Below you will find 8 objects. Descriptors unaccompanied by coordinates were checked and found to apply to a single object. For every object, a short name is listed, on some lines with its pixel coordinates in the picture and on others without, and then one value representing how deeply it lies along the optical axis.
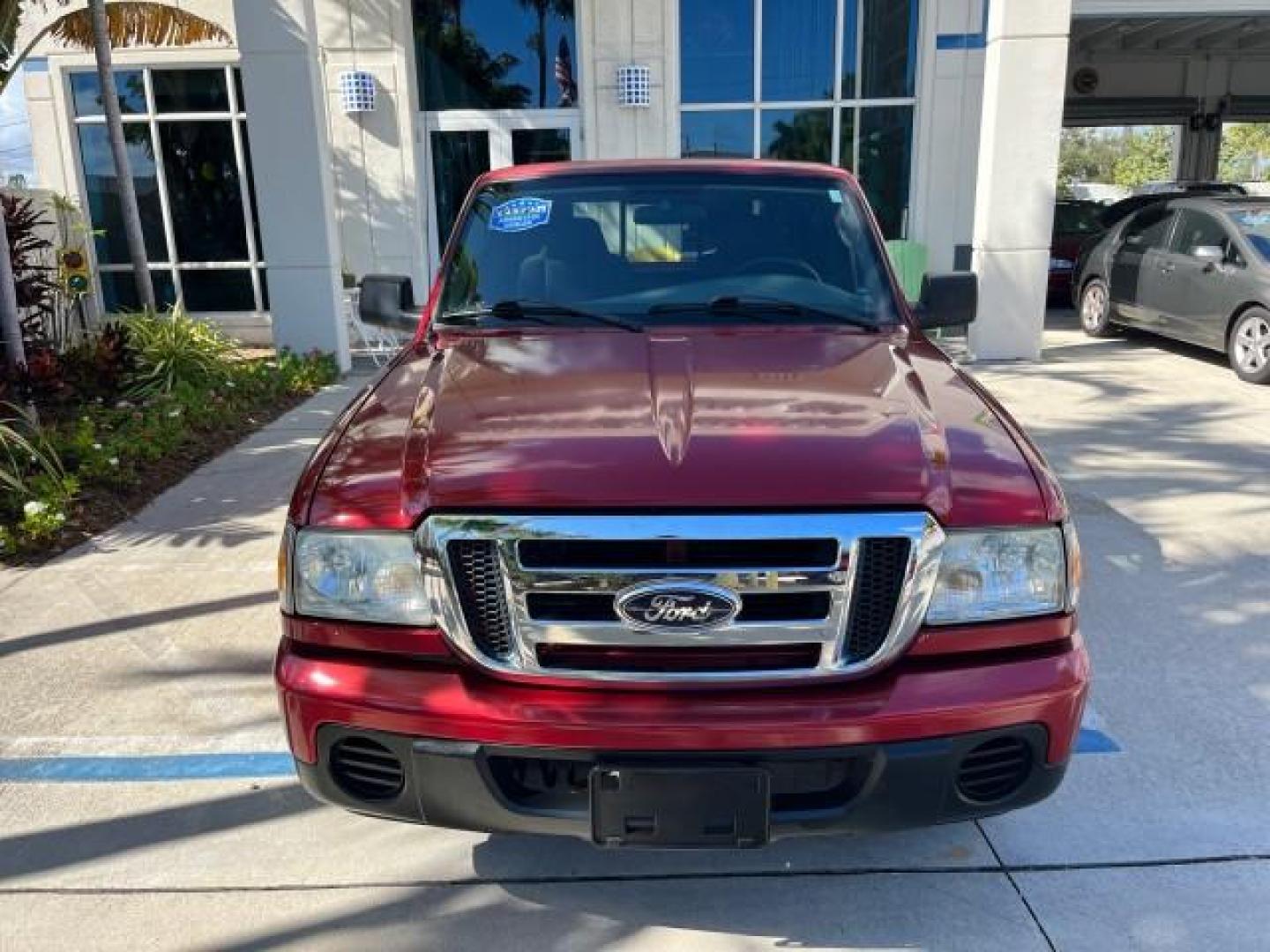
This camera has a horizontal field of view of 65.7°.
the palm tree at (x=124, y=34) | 9.05
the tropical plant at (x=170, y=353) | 8.35
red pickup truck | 2.07
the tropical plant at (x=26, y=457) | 5.60
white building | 11.91
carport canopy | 22.59
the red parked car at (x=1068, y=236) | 15.16
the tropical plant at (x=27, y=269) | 8.70
